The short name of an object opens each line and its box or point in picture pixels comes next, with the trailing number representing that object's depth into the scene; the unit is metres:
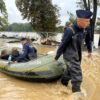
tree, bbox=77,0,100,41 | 11.41
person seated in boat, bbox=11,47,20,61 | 5.63
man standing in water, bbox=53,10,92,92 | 3.10
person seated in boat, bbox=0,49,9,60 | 5.76
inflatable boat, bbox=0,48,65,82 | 4.11
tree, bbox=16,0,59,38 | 21.58
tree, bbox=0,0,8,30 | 27.14
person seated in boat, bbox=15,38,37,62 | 4.81
